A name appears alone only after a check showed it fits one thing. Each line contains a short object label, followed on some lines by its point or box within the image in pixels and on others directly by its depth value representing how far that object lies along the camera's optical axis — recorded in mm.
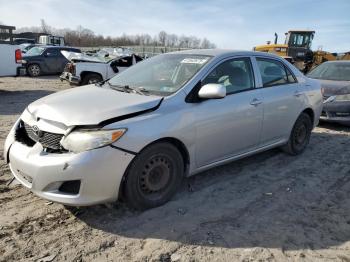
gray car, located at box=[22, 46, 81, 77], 17672
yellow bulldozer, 18531
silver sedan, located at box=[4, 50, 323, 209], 3275
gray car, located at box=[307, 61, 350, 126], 7742
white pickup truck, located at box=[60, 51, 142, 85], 12445
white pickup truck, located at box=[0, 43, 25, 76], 10734
